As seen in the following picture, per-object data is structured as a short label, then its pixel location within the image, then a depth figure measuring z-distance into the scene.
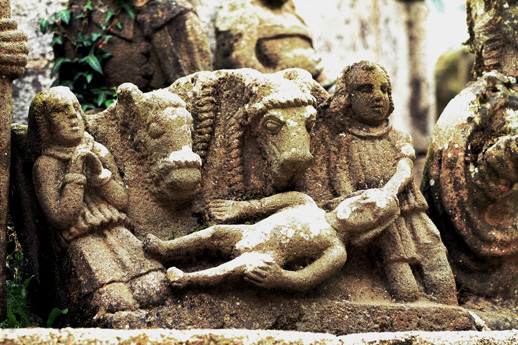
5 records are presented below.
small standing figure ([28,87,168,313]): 3.85
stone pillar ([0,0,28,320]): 4.00
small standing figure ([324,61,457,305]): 4.48
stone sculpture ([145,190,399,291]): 3.88
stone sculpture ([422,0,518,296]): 4.81
